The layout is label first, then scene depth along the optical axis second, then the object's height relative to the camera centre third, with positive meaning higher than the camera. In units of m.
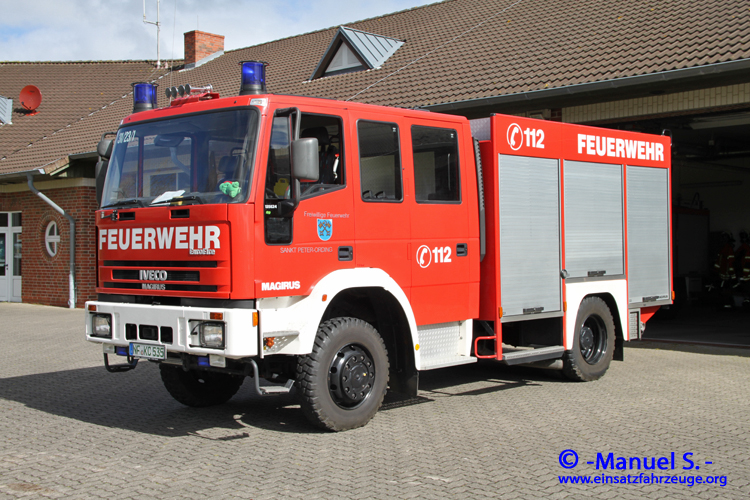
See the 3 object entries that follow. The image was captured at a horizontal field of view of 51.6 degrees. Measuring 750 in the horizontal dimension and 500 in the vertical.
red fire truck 5.90 +0.10
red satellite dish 23.50 +4.96
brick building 11.96 +3.21
